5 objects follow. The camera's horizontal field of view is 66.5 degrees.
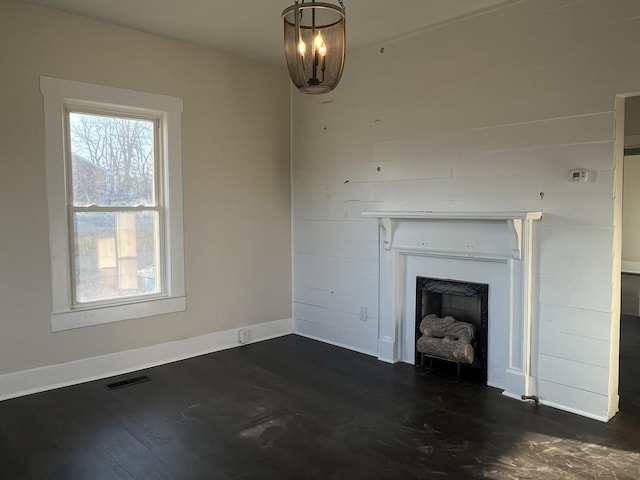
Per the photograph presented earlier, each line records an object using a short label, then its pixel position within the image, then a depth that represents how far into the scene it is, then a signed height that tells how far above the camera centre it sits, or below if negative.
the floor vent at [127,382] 3.74 -1.31
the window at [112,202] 3.71 +0.10
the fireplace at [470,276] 3.44 -0.51
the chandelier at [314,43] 2.07 +0.74
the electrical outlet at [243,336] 4.82 -1.21
